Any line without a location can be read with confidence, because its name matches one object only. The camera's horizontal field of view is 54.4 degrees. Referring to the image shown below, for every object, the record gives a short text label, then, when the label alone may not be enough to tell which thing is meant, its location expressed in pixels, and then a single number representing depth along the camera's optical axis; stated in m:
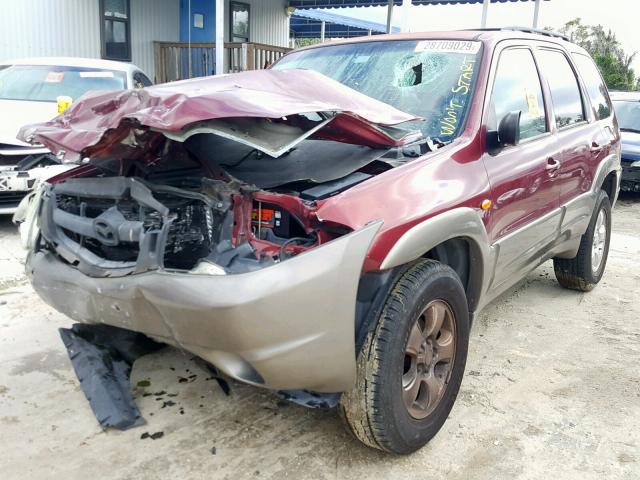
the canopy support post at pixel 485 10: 15.04
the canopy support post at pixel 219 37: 11.50
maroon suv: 2.24
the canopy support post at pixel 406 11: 11.86
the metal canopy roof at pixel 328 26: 20.45
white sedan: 5.87
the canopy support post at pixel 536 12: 15.89
